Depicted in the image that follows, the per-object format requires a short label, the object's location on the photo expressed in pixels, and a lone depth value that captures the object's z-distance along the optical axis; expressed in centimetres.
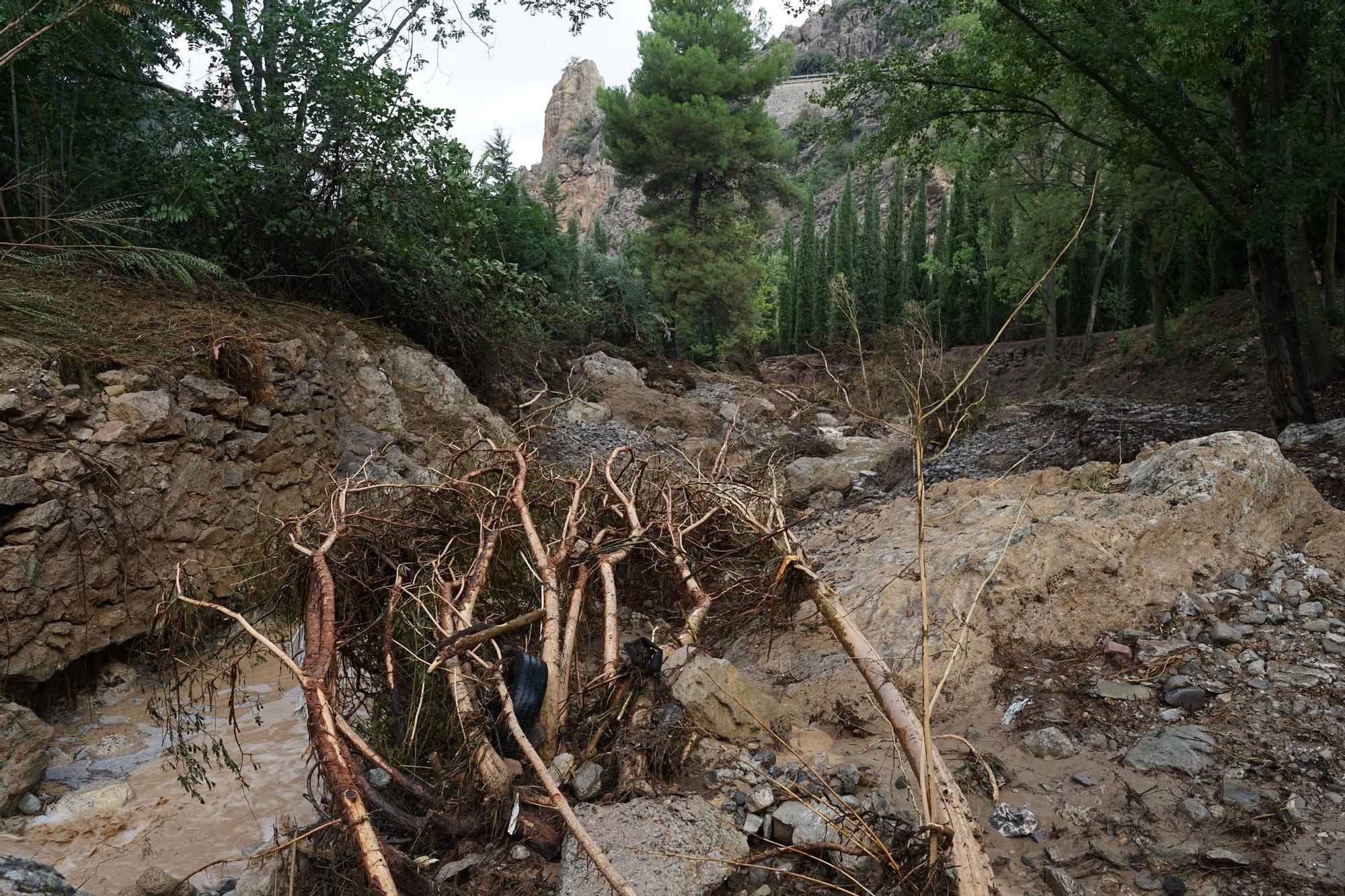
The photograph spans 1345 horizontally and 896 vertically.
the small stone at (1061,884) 200
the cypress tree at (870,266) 3309
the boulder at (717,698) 294
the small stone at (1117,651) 314
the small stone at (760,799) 241
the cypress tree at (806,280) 3728
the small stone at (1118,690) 288
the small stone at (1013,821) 229
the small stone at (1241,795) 219
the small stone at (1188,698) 274
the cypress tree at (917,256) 3228
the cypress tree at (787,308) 3959
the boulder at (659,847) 207
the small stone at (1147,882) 198
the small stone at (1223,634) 307
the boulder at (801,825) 222
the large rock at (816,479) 832
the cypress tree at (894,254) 3362
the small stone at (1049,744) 266
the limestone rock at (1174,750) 242
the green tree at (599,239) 3301
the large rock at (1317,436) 580
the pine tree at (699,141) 2142
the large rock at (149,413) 495
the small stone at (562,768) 259
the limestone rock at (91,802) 331
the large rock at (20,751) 331
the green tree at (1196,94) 605
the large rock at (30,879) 183
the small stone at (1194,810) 218
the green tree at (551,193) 2525
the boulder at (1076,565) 341
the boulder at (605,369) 1355
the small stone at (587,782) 254
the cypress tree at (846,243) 3697
